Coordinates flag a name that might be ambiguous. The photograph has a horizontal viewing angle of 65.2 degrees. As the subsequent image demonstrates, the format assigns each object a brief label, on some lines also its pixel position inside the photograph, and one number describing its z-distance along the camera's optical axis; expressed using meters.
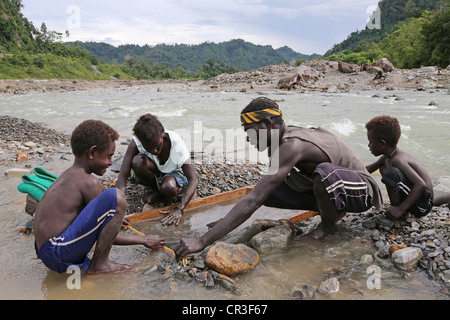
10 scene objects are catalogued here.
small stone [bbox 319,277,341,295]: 2.04
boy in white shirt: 3.28
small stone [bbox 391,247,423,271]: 2.24
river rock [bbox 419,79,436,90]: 16.94
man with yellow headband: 2.38
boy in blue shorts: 2.06
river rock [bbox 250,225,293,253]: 2.55
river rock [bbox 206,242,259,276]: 2.24
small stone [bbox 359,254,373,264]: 2.38
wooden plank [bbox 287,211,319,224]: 3.03
